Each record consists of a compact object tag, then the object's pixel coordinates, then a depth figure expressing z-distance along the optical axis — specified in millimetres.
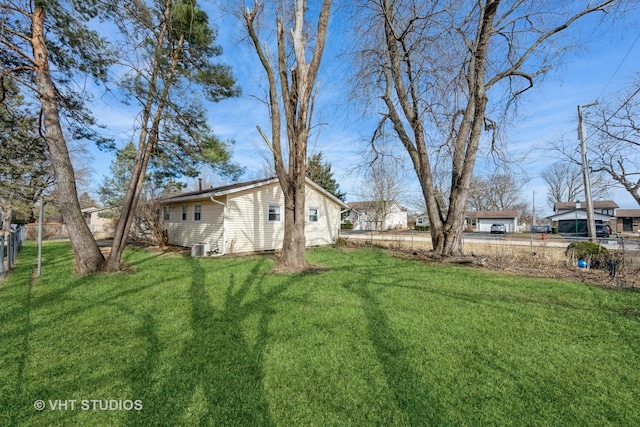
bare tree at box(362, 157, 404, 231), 31047
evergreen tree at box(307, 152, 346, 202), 26733
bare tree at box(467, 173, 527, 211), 45219
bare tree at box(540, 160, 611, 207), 41594
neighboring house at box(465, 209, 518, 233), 42162
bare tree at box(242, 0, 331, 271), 7797
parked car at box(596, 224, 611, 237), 27834
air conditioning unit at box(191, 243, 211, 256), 11133
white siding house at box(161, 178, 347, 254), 11852
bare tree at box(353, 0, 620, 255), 9016
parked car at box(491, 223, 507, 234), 37300
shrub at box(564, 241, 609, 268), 8604
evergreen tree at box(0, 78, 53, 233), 7300
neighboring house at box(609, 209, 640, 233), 38719
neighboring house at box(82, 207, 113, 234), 34438
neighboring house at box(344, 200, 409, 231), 33047
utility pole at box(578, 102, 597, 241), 12000
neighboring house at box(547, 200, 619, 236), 31620
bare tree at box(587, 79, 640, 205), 12372
